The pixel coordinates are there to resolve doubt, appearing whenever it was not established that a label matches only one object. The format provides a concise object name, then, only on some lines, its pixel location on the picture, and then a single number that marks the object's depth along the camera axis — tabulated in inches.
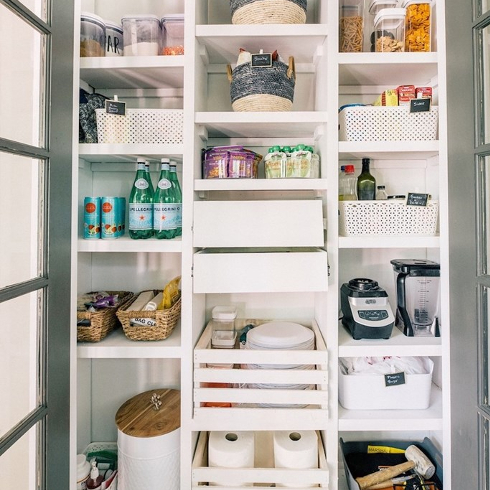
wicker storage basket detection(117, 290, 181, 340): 53.7
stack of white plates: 53.3
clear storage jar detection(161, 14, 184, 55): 55.2
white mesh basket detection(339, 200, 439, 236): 53.9
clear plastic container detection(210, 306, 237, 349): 58.4
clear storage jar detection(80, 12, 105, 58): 54.1
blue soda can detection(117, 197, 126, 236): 56.5
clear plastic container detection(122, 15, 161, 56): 55.2
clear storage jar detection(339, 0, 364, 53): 55.7
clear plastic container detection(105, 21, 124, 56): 56.2
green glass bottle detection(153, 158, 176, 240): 54.4
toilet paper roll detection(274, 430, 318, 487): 50.6
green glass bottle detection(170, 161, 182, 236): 55.9
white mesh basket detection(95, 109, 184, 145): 54.3
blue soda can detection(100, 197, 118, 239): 55.0
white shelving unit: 51.5
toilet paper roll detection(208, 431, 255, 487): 51.2
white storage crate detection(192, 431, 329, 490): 49.7
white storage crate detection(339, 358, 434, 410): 53.9
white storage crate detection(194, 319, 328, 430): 51.1
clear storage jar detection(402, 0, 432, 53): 54.5
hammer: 54.2
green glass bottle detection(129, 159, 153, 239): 54.7
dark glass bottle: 59.9
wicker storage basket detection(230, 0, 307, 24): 52.4
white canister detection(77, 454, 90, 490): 55.7
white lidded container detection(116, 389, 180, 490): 52.9
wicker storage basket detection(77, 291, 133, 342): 53.5
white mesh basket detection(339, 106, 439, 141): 53.4
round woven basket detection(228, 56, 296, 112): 52.4
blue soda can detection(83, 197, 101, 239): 54.4
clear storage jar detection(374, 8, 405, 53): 54.5
